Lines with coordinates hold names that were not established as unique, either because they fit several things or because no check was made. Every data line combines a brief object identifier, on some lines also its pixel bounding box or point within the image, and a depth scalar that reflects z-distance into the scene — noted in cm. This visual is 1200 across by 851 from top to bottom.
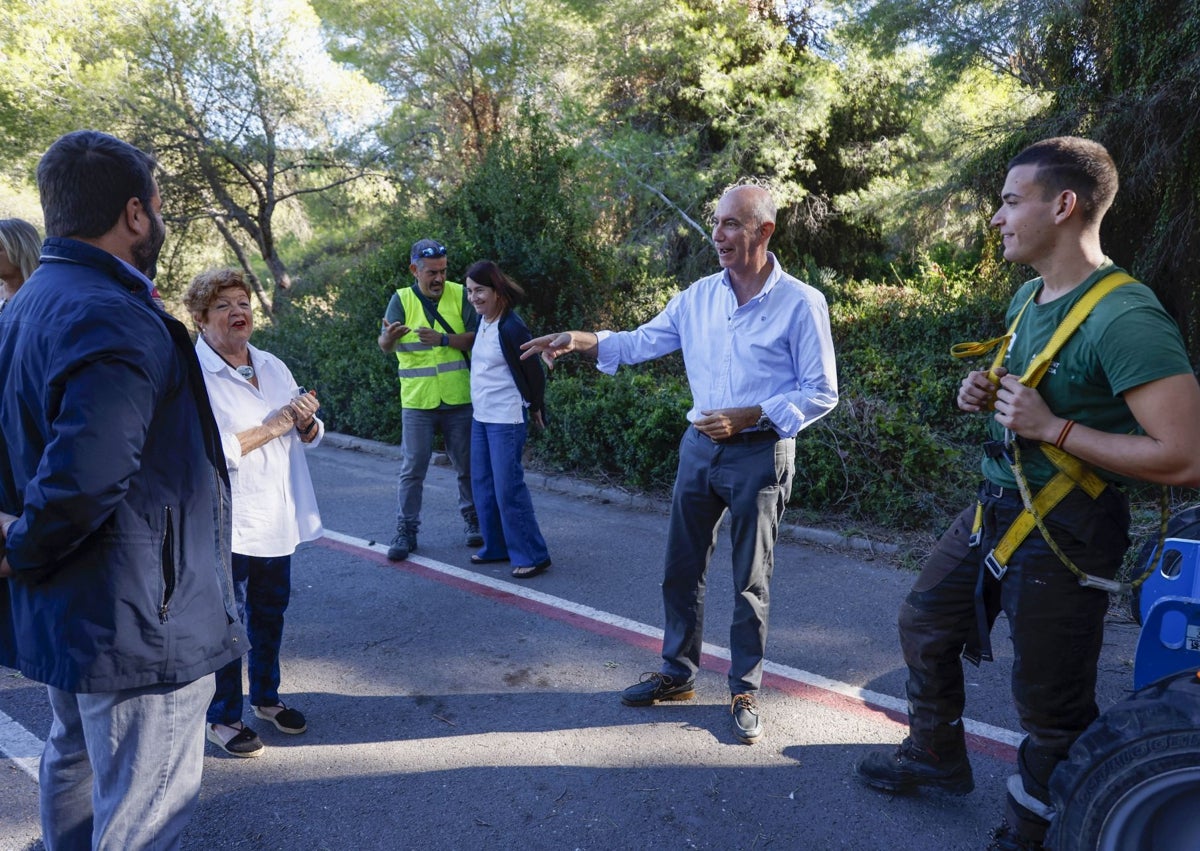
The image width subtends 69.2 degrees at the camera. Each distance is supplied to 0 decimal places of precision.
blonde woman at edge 404
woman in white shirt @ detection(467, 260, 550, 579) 570
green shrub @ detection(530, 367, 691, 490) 771
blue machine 226
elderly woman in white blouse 355
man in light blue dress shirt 353
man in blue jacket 194
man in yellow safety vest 612
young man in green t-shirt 229
